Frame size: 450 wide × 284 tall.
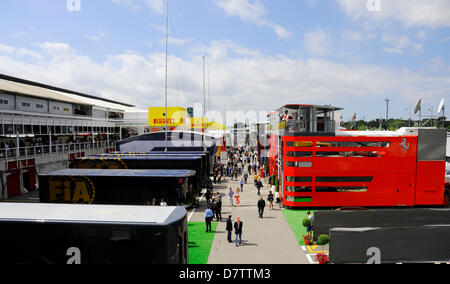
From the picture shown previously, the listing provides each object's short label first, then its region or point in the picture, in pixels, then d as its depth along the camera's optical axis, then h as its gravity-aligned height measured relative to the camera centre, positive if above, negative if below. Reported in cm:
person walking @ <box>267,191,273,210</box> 2109 -510
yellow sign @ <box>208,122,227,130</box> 7444 +60
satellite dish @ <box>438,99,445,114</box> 3042 +218
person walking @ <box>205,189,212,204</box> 2198 -512
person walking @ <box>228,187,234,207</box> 2244 -524
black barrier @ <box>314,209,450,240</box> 1438 -469
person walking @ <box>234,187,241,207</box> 2206 -548
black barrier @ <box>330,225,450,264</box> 1129 -463
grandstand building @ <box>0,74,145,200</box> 2645 -58
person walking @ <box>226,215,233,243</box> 1455 -490
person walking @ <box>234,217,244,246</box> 1402 -499
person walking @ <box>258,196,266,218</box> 1886 -517
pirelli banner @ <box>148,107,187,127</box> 5309 +230
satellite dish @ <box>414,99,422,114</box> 2715 +197
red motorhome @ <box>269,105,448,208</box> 2097 -285
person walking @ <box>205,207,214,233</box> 1628 -498
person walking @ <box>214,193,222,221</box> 1861 -524
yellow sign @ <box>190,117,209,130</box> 6443 +123
